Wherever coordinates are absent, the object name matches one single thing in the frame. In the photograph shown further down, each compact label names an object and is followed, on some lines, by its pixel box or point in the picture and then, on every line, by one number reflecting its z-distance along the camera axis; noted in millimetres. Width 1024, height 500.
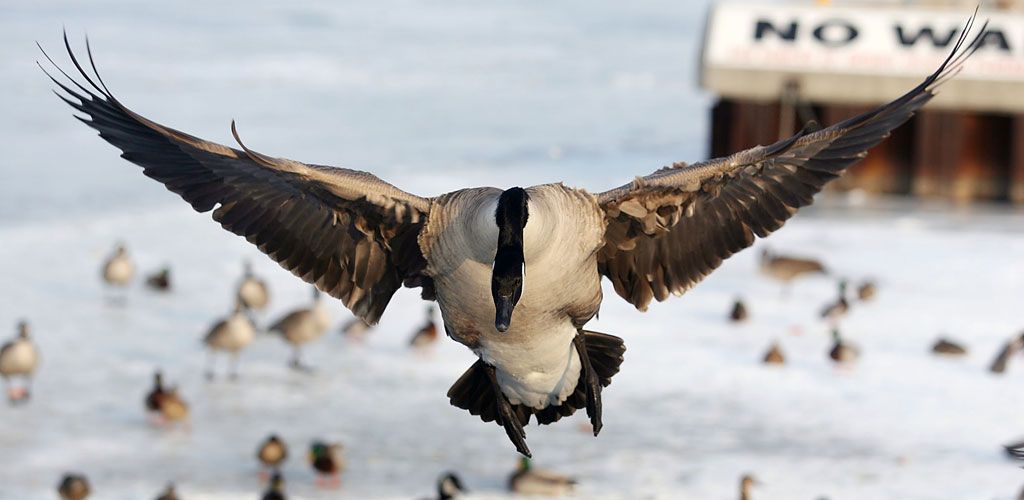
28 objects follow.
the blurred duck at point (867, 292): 22844
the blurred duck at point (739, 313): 21969
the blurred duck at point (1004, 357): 19672
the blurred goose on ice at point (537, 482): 15742
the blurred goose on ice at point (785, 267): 23734
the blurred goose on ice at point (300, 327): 20500
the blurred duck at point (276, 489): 15812
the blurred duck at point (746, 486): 15602
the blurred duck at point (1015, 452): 8640
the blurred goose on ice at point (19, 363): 18562
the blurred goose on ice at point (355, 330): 21484
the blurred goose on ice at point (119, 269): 22516
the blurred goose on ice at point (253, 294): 22297
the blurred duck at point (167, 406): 17812
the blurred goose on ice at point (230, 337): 19969
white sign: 30578
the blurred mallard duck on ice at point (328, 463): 16484
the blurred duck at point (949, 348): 20123
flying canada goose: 9594
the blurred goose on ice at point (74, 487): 15680
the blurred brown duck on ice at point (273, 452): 16797
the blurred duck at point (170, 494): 15617
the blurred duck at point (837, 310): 21594
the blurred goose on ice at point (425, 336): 20703
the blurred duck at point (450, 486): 16031
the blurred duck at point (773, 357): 20016
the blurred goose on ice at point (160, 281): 23406
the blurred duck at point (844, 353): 19778
